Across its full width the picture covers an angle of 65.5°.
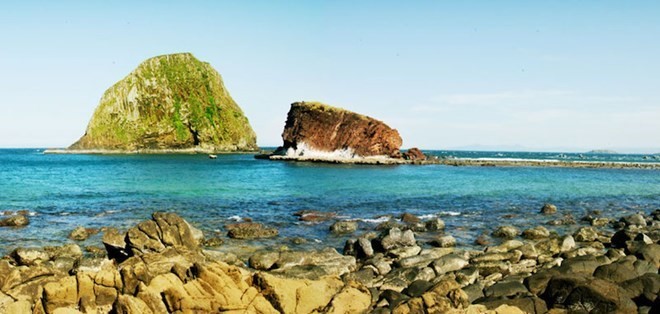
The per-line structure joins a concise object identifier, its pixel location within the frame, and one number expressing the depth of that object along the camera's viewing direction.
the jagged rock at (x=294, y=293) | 11.70
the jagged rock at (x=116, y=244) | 20.08
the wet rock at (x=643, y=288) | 13.49
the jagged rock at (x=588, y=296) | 12.91
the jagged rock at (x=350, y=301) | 12.01
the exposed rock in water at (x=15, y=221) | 30.50
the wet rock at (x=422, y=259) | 19.92
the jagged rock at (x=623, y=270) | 15.30
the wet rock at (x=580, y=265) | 16.66
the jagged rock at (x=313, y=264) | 18.17
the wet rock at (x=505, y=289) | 14.67
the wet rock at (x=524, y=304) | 13.02
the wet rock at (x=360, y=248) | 22.76
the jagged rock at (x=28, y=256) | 20.88
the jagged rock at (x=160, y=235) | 19.59
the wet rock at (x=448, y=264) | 18.67
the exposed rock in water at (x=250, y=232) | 26.98
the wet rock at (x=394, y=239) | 23.79
